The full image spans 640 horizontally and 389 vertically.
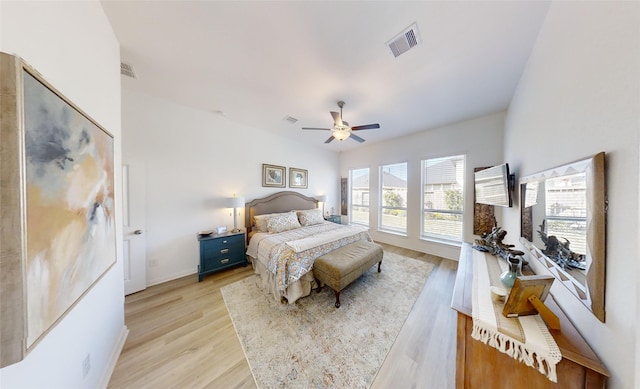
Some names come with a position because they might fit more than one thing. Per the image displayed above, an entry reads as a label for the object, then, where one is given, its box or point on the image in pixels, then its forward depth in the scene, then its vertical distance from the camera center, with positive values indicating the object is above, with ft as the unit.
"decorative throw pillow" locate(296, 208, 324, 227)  12.84 -1.88
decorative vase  4.26 -1.90
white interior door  8.11 -1.74
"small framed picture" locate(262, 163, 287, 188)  12.91 +1.17
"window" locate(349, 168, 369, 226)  17.03 -0.39
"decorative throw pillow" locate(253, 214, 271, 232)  11.28 -1.95
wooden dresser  2.47 -2.79
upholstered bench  7.34 -3.20
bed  7.56 -2.50
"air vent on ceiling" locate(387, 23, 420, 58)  5.14 +4.60
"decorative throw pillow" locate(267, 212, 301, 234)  11.06 -2.01
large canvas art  2.40 -0.24
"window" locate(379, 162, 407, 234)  14.39 -0.46
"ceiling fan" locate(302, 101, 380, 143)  8.23 +3.06
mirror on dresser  2.50 -0.58
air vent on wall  6.65 +4.63
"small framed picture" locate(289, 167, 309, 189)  14.61 +1.14
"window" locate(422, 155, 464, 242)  11.96 -0.37
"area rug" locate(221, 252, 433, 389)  4.83 -4.80
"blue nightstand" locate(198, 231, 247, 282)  9.45 -3.40
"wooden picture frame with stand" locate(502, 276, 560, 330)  3.08 -1.81
